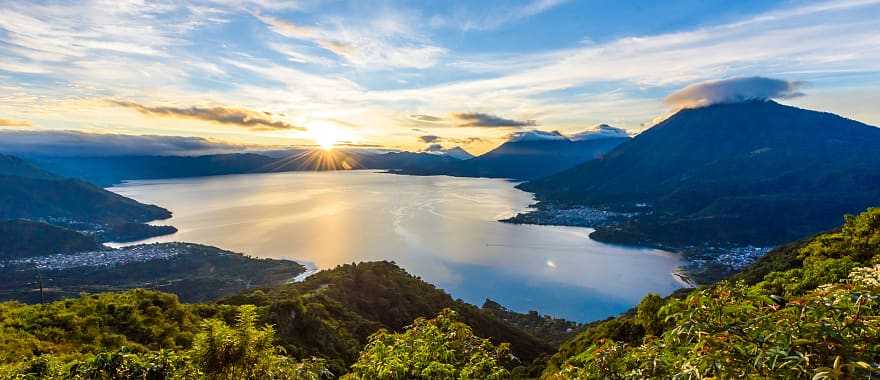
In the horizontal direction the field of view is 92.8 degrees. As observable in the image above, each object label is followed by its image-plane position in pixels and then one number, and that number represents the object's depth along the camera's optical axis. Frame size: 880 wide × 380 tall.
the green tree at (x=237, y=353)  7.25
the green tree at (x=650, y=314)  21.83
